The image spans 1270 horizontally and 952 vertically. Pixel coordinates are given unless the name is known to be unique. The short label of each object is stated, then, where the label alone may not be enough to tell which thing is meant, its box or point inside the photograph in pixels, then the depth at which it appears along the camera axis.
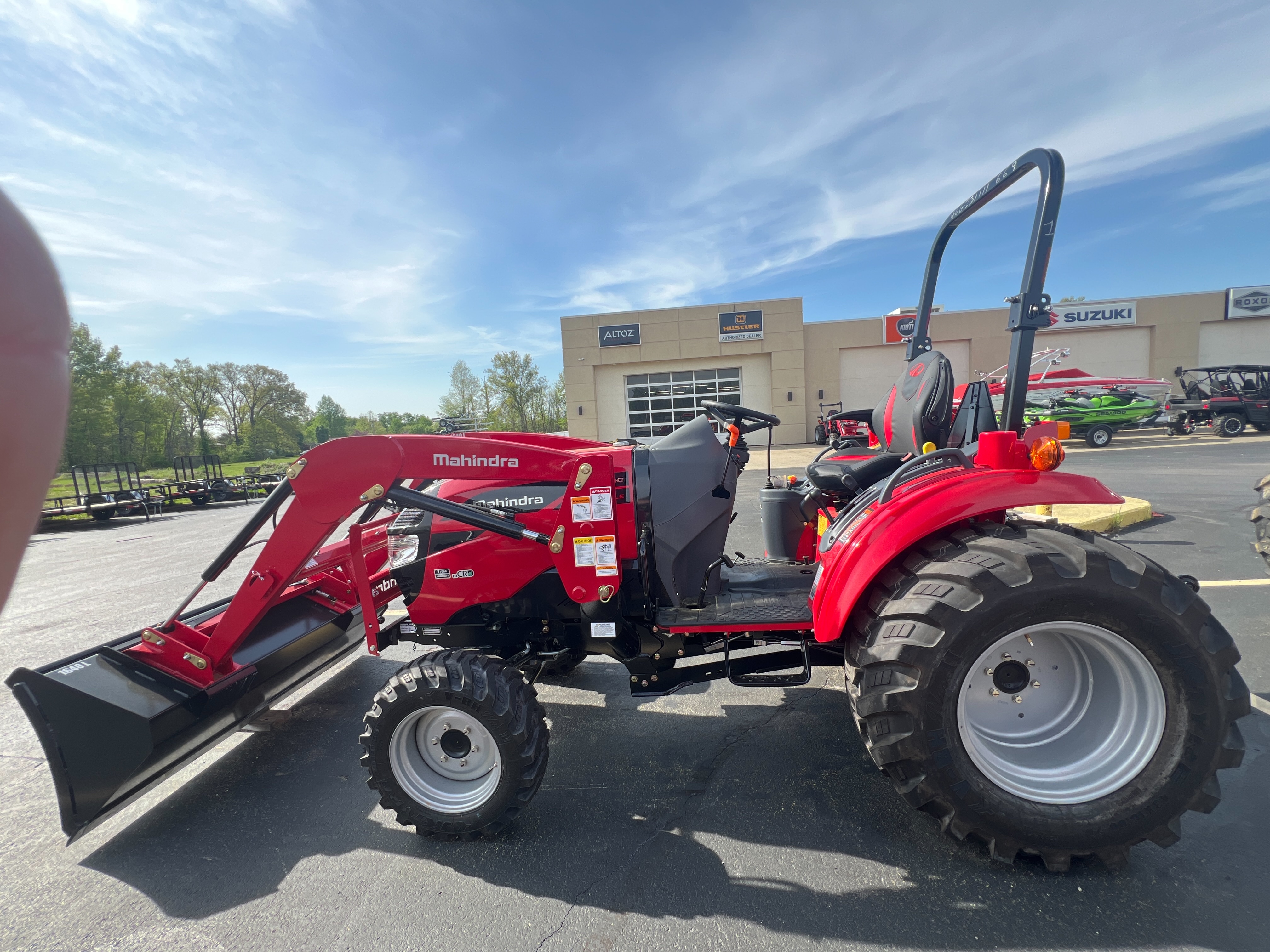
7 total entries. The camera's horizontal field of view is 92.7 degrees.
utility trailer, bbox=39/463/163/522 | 15.07
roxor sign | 23.27
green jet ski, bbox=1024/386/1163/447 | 17.72
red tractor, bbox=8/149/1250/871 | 1.99
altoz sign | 24.25
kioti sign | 23.46
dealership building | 23.62
